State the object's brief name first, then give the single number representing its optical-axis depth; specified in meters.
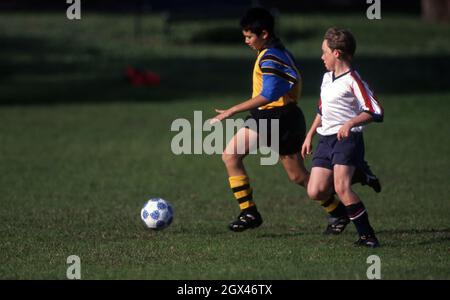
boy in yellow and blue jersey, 19.20
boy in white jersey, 17.83
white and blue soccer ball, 19.95
